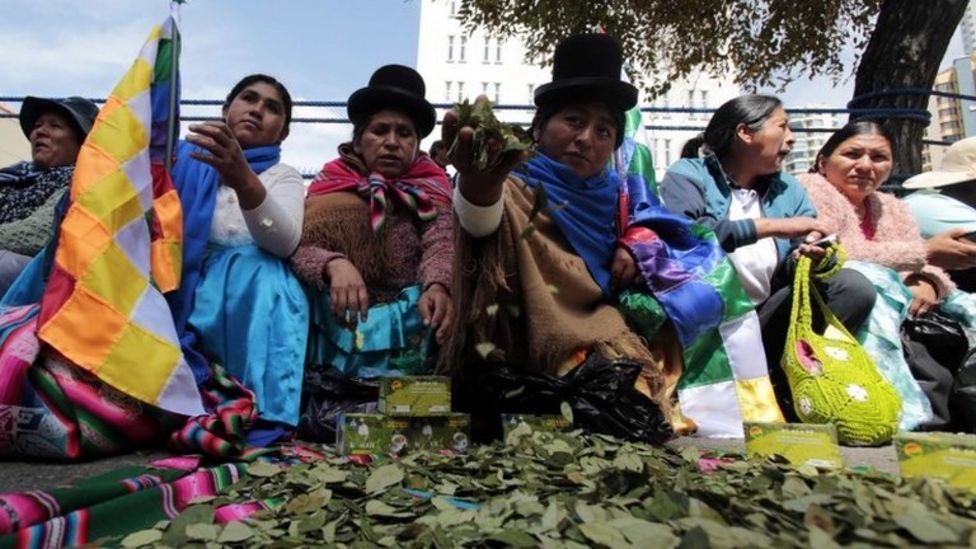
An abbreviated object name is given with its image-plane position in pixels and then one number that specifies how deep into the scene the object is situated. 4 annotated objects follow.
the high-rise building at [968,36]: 30.92
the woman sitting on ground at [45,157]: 3.13
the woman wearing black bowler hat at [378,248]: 2.39
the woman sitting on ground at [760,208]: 2.92
